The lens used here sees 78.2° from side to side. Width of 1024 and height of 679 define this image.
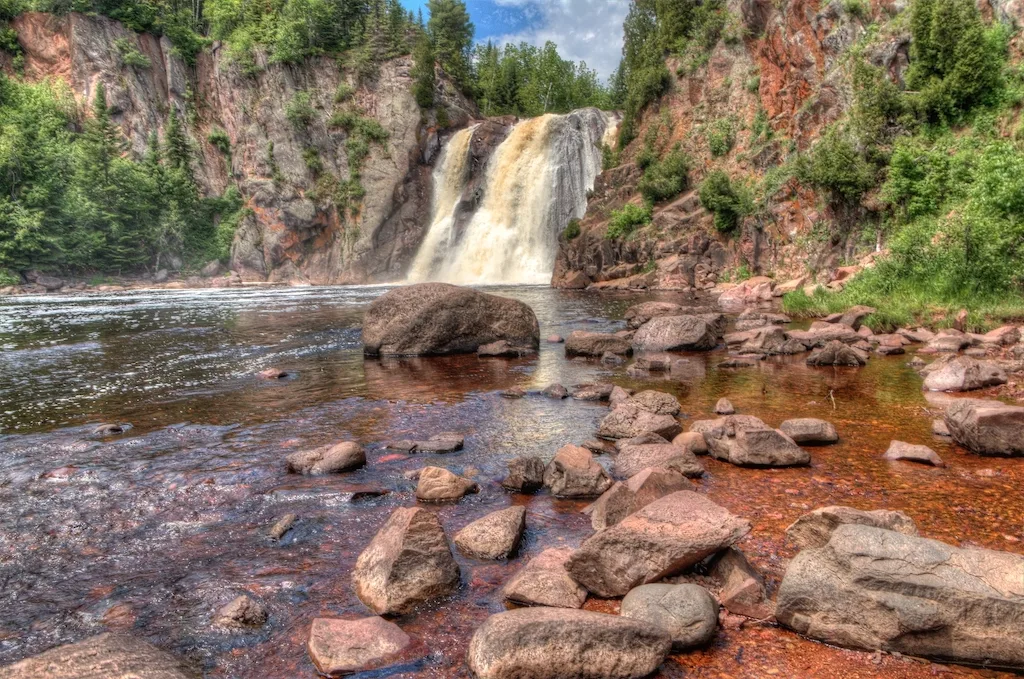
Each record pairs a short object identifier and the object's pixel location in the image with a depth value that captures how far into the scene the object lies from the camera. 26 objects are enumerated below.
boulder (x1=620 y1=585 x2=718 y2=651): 3.54
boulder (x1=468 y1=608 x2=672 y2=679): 3.28
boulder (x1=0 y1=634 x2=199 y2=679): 3.04
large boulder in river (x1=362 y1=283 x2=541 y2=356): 14.64
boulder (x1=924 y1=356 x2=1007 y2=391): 9.13
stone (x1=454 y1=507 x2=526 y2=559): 4.73
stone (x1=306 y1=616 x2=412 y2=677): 3.49
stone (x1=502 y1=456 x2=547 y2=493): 6.07
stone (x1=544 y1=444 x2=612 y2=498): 5.91
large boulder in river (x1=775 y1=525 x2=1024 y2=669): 3.26
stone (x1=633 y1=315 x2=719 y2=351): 14.21
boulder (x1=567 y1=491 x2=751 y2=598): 4.09
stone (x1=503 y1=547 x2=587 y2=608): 4.02
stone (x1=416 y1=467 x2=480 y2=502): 5.90
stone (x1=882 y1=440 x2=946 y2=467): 6.19
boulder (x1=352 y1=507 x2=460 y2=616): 4.11
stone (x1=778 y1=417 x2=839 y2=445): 6.98
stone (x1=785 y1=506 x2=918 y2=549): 4.32
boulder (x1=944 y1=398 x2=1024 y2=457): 6.32
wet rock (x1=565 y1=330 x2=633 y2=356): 13.93
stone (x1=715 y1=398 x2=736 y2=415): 8.47
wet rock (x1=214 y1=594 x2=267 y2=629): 3.96
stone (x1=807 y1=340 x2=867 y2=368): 11.63
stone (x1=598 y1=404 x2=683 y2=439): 7.47
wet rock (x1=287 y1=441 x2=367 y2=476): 6.74
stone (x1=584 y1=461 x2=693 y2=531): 5.00
